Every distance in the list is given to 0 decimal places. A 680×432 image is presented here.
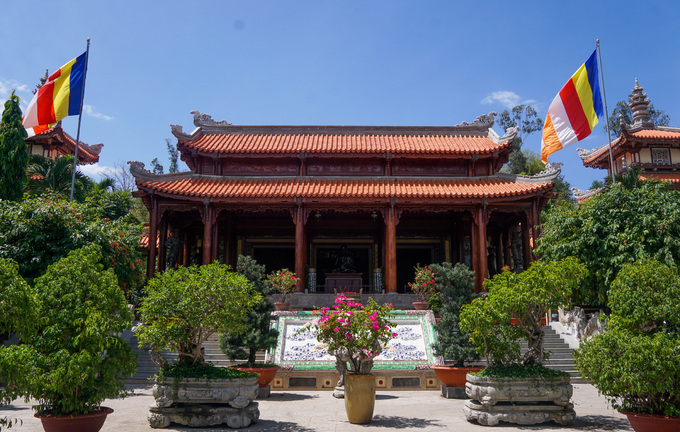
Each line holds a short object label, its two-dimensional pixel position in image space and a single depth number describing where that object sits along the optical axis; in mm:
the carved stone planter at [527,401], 7574
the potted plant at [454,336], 10445
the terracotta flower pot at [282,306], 15738
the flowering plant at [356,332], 7828
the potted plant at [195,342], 7492
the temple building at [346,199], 17750
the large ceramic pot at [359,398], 7691
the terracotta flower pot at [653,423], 6023
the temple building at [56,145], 26328
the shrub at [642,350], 6086
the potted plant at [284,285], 15828
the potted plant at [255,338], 10789
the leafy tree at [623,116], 43812
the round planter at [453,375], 10328
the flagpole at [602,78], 15313
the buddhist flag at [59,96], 15117
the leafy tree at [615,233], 11906
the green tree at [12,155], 14953
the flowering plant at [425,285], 15609
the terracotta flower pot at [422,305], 15422
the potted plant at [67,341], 5477
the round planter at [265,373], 10508
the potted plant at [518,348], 7609
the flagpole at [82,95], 15718
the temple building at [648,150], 27000
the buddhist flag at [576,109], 15250
